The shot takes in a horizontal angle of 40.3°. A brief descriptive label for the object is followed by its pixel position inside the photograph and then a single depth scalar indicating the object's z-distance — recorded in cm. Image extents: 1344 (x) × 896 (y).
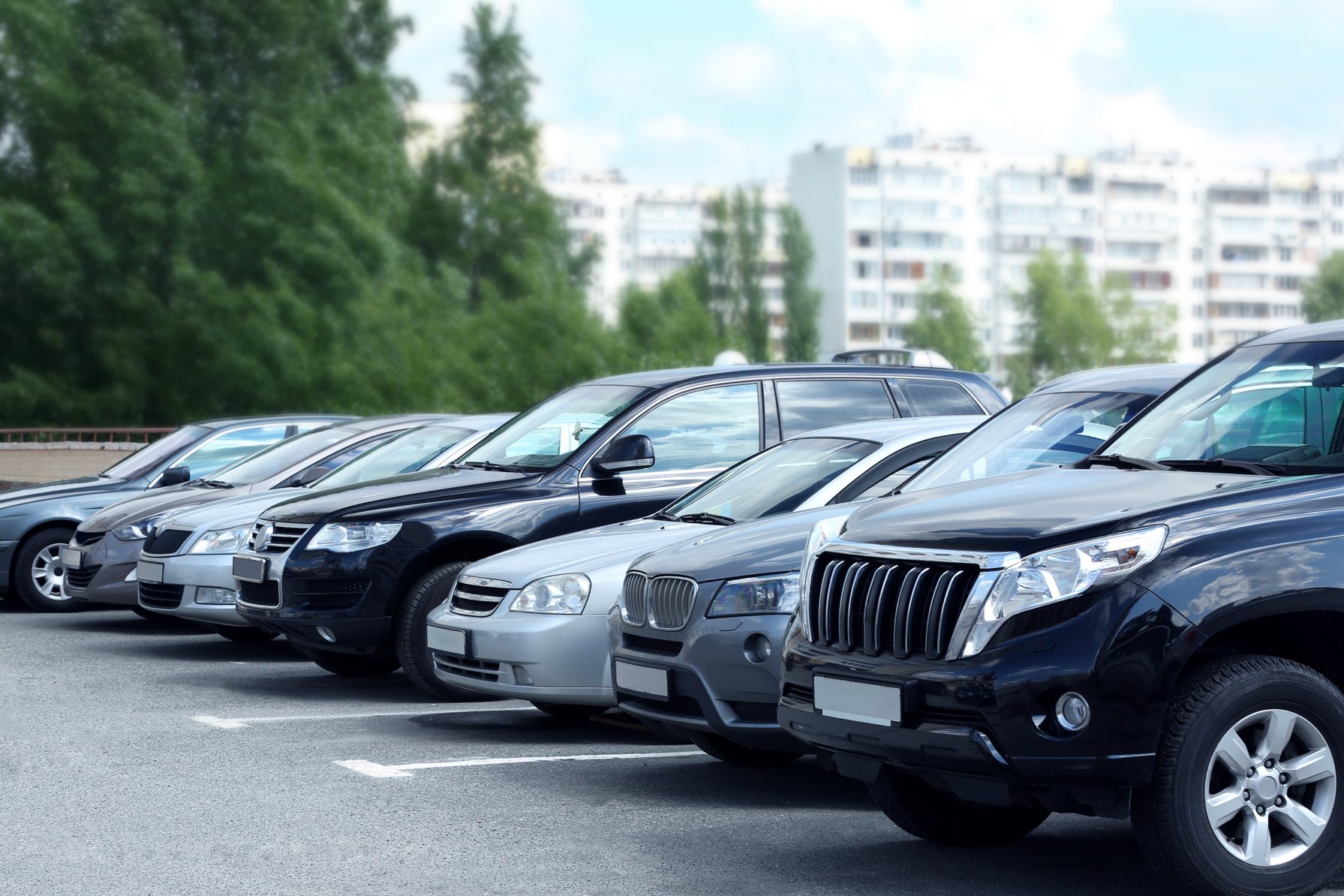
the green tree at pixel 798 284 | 10675
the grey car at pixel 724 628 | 694
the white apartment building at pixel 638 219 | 15238
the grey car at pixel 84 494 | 1534
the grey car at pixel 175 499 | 1367
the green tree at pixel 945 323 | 10769
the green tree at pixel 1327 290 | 11856
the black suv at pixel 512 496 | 1011
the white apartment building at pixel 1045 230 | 13612
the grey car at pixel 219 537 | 1202
